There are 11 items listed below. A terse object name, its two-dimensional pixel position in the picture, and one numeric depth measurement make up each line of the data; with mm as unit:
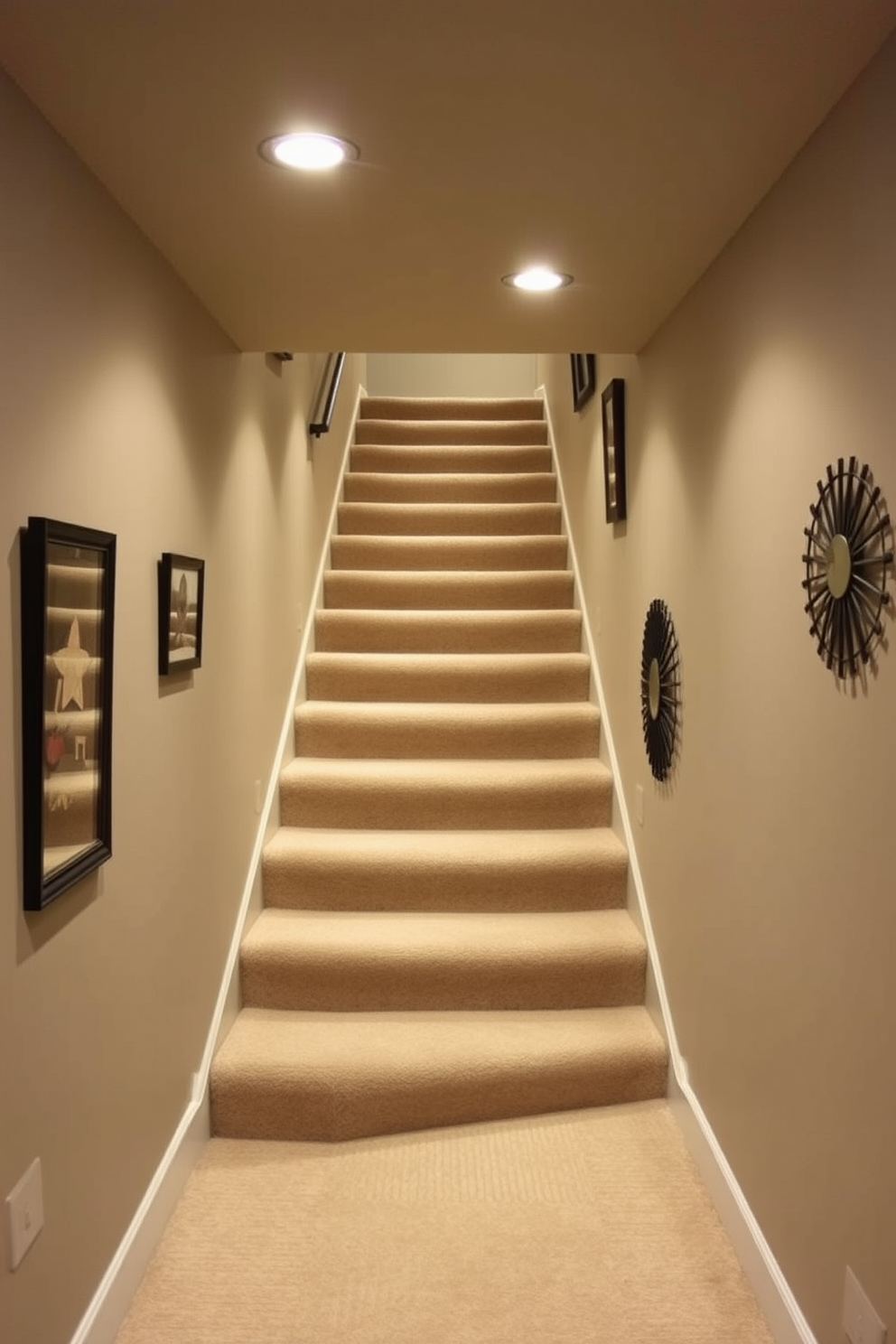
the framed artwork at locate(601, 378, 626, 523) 3396
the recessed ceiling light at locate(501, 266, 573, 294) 2275
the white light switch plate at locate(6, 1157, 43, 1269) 1479
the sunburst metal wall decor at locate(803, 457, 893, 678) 1487
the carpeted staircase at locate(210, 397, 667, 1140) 2756
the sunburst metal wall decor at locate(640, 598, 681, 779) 2756
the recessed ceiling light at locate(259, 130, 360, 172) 1650
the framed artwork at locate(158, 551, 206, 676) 2229
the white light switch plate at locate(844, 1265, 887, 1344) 1471
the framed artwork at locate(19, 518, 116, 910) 1499
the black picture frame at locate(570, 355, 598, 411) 4028
